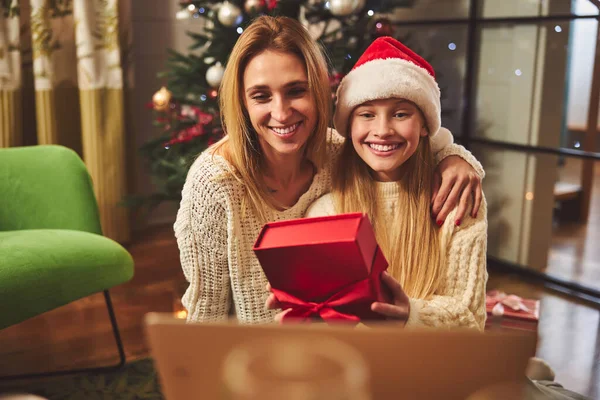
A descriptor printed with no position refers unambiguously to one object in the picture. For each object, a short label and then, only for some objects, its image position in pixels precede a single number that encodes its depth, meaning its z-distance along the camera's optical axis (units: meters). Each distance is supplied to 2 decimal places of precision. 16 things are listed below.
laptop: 0.31
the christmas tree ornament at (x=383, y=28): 2.67
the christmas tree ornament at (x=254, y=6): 2.35
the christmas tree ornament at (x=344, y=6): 2.47
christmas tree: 2.43
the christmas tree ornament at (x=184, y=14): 2.72
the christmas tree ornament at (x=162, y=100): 2.72
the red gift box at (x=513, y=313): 2.02
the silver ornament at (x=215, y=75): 2.39
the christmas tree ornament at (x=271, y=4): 2.38
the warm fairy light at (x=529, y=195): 3.01
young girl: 1.17
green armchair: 1.72
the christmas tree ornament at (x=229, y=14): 2.36
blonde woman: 1.23
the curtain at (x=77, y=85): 3.02
